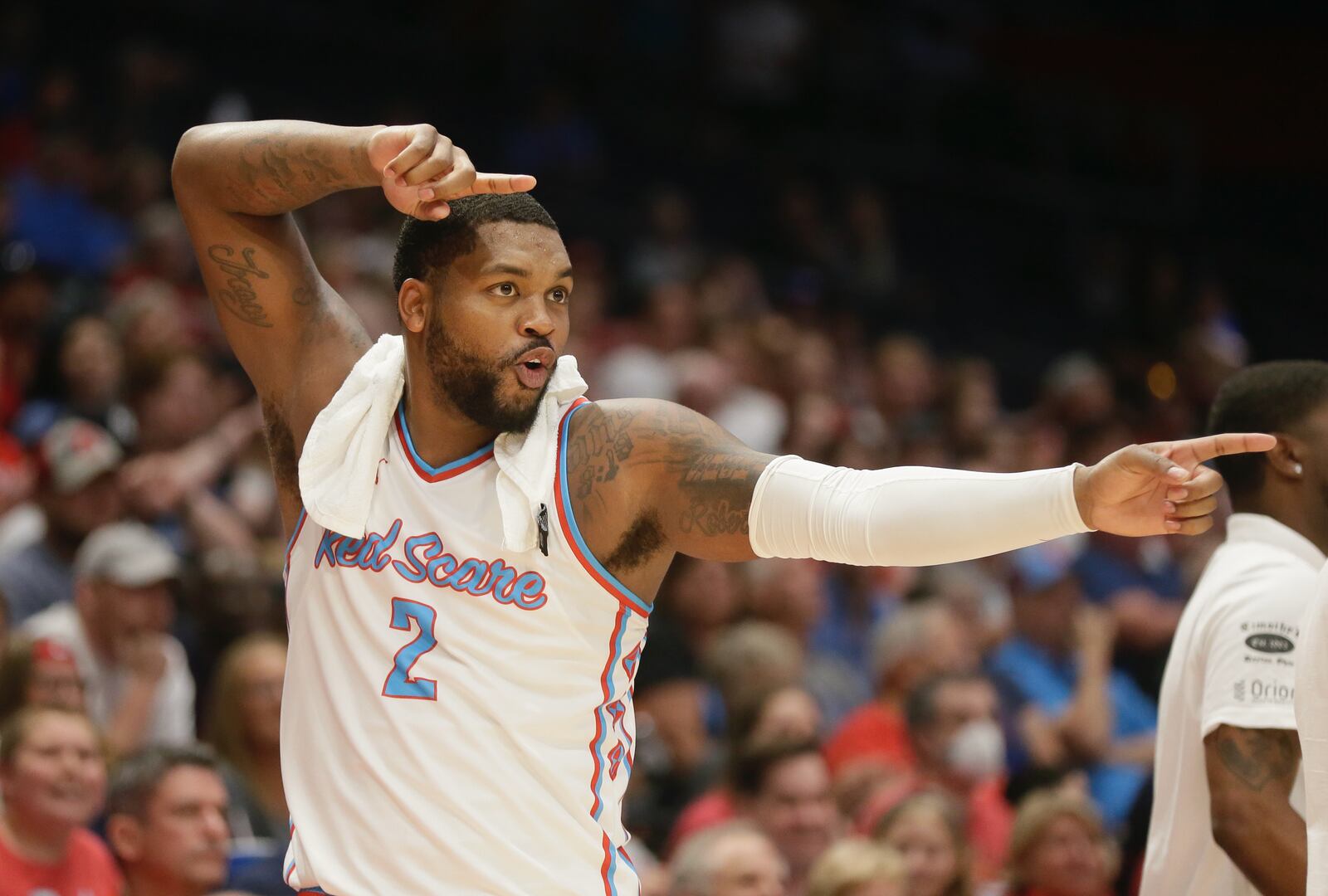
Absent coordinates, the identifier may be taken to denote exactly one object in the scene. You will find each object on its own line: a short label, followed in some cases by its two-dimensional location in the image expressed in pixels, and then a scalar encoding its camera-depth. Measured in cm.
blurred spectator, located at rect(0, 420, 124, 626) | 1213
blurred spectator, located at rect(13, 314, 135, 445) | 1358
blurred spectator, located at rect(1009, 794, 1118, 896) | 1066
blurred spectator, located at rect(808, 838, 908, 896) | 984
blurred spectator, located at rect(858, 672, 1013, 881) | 1286
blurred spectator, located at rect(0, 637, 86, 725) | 994
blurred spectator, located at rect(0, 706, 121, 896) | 927
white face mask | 1303
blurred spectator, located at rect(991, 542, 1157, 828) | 1430
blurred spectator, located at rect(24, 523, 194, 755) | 1152
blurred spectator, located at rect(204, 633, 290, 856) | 1095
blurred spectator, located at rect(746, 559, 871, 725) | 1477
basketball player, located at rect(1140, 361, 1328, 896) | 652
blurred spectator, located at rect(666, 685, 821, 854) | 1160
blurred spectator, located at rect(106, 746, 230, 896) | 931
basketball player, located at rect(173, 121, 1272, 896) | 591
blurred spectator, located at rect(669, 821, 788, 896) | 982
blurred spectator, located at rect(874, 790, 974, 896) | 1064
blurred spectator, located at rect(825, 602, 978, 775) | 1362
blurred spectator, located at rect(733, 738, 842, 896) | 1137
